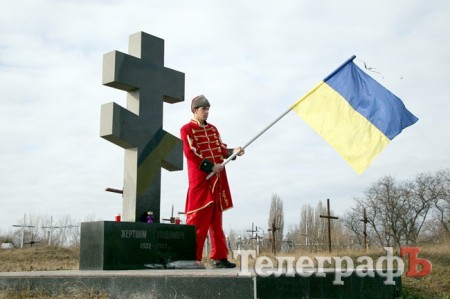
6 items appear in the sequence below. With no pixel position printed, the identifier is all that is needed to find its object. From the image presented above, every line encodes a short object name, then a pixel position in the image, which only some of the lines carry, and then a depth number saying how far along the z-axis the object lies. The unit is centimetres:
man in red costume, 645
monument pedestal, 592
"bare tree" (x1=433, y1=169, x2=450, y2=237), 3756
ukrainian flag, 598
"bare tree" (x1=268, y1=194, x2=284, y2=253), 3822
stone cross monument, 665
